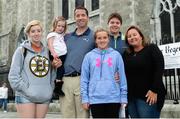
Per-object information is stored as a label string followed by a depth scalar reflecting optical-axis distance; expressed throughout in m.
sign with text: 9.56
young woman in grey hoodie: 4.57
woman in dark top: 4.44
